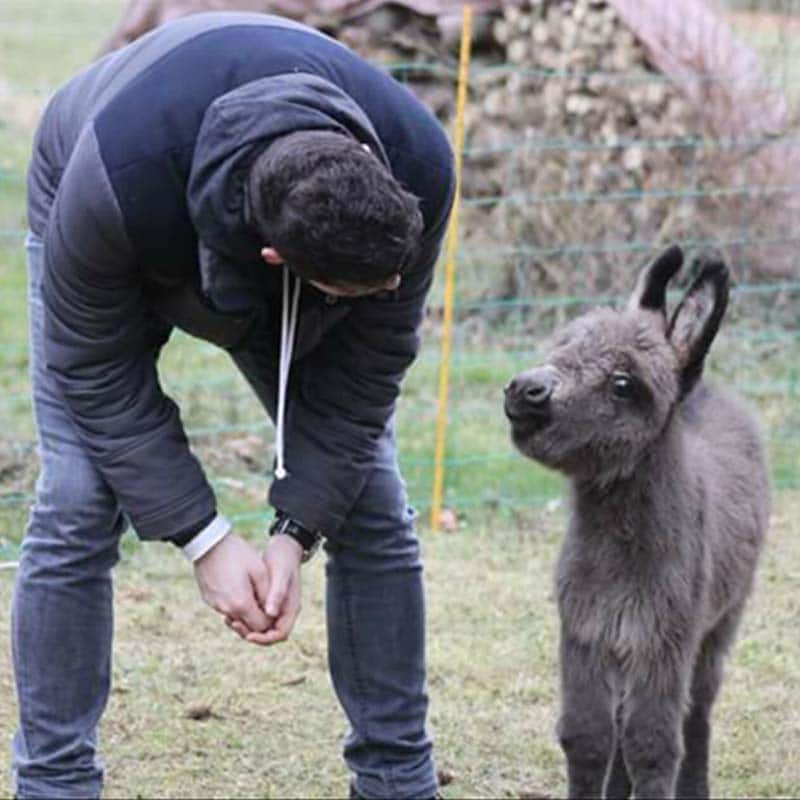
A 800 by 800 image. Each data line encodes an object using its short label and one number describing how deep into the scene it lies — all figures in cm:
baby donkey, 622
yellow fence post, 1021
